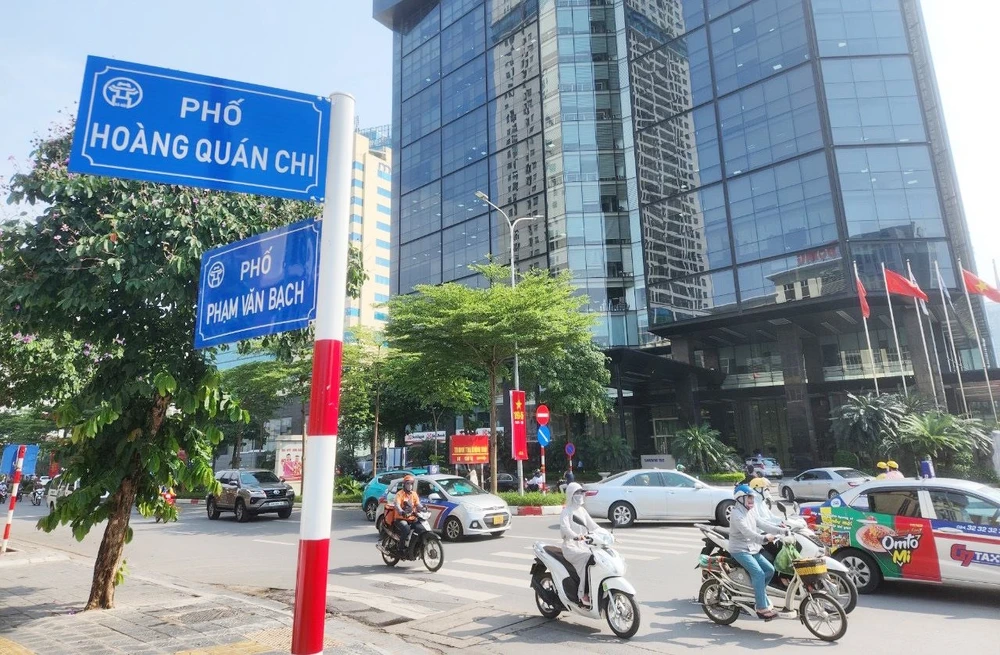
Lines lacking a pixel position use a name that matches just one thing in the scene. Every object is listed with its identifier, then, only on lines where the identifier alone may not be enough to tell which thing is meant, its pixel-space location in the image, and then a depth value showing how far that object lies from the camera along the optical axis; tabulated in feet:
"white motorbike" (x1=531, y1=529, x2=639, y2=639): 20.17
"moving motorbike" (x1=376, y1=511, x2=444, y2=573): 33.68
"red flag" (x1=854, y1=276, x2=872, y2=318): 102.42
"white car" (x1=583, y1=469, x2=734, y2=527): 49.01
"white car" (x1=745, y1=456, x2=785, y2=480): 115.34
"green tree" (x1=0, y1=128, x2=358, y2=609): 17.37
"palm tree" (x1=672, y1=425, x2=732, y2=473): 106.01
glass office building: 121.49
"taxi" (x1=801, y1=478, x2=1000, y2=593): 23.13
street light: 70.52
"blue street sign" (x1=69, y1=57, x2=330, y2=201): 9.70
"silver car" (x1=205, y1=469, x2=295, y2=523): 66.74
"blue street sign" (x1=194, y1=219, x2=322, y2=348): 10.22
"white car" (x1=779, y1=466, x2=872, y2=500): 70.49
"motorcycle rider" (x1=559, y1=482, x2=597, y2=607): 21.39
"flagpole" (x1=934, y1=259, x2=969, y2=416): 105.08
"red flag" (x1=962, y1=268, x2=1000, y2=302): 96.25
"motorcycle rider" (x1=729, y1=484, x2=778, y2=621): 20.81
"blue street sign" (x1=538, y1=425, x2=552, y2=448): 69.41
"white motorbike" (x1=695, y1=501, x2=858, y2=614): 20.47
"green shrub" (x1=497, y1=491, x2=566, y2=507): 66.18
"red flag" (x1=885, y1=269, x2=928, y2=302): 103.30
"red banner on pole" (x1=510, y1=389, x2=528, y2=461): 70.44
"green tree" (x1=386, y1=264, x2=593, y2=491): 65.77
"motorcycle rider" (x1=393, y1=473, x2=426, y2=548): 34.45
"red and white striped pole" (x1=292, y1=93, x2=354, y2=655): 8.46
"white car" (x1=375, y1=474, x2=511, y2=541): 45.01
